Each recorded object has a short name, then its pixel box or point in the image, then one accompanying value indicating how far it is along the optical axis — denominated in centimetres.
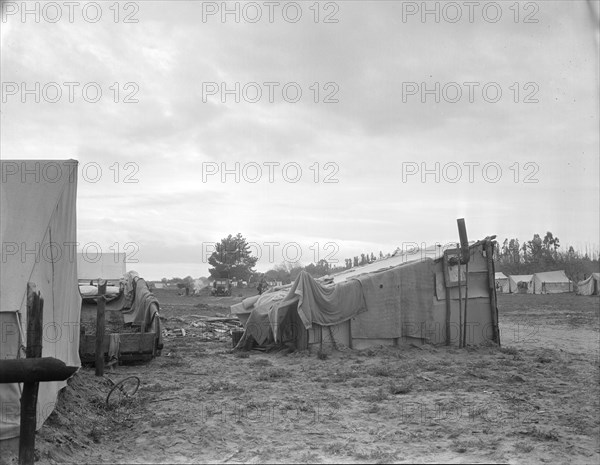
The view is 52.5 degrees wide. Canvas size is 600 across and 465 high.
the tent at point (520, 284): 6391
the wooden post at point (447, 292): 1498
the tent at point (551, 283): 6019
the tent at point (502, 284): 6925
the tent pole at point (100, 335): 1033
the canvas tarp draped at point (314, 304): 1422
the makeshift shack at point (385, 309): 1438
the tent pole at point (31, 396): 451
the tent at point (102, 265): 3688
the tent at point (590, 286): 4823
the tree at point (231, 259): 7012
